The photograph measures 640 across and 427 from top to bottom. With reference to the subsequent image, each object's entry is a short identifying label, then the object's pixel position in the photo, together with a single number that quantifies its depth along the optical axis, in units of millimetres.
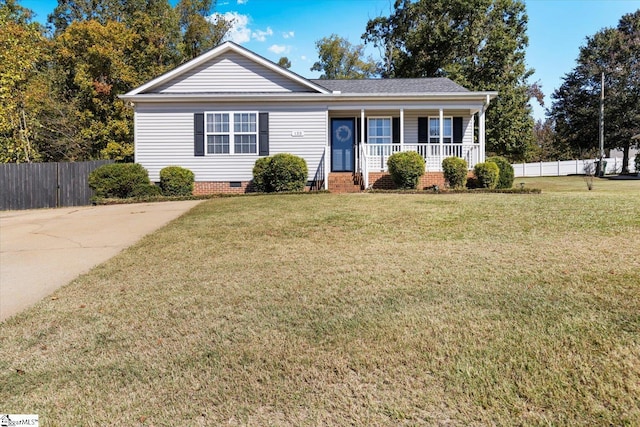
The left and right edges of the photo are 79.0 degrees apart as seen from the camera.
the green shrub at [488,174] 13172
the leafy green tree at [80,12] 28730
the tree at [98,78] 22281
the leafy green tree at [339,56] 37094
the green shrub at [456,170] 13242
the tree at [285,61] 37594
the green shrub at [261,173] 13609
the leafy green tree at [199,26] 28828
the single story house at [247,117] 14258
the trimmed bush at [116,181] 13227
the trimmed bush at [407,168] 12844
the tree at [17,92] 15961
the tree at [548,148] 43281
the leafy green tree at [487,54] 23703
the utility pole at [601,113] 29441
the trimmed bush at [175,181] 13766
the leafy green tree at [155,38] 24297
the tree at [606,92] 32438
